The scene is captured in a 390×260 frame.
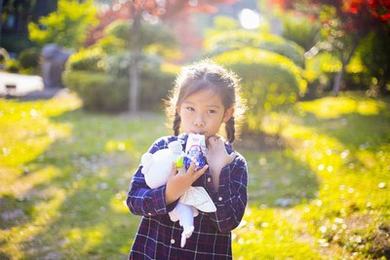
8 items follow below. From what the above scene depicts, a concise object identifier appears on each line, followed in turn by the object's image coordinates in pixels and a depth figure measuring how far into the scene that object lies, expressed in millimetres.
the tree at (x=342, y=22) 11133
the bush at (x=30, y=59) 19277
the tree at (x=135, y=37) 10266
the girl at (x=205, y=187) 1935
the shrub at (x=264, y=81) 7270
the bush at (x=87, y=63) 11498
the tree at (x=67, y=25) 14680
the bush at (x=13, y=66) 18848
